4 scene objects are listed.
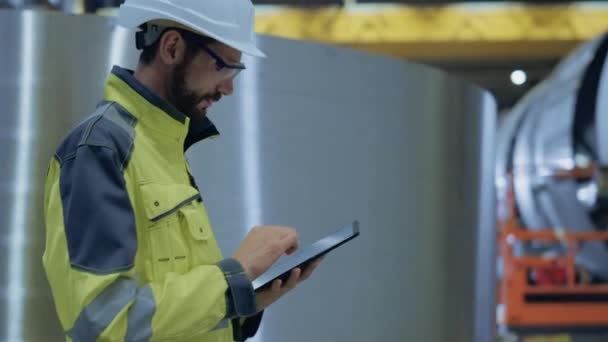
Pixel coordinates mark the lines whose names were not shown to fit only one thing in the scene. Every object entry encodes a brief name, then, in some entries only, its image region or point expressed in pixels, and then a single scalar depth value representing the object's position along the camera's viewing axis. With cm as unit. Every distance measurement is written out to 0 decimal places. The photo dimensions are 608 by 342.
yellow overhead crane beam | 1270
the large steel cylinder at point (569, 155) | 726
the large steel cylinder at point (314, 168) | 217
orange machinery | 647
